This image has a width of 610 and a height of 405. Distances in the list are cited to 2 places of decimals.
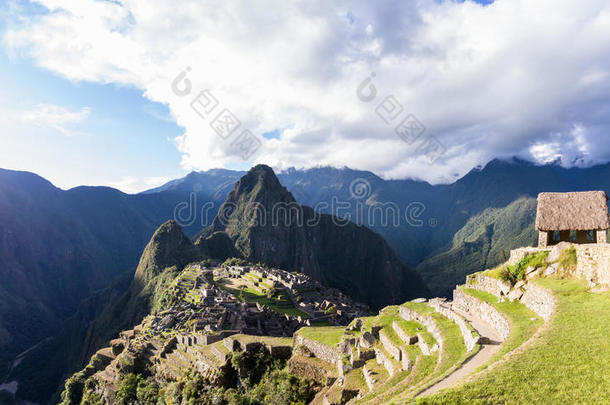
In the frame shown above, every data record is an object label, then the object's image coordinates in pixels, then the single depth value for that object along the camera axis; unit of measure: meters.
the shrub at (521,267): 15.92
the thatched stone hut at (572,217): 19.36
